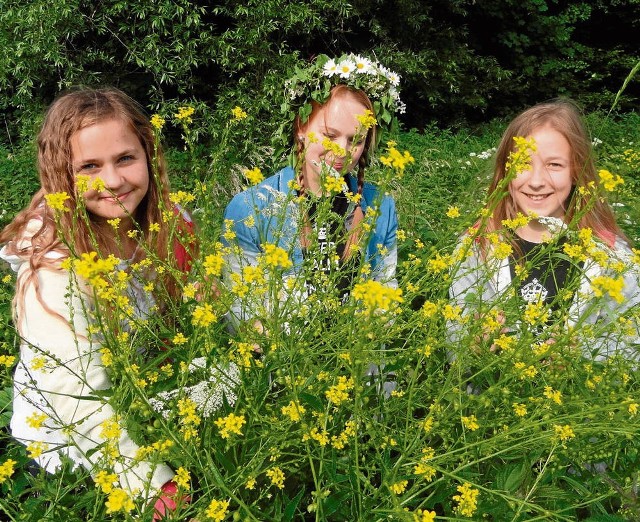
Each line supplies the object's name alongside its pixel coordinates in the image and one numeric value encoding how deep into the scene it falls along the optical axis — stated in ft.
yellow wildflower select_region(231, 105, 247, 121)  5.43
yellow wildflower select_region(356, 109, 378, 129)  4.65
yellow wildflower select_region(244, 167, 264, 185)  4.62
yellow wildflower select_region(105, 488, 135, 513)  2.70
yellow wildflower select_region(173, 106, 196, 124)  4.88
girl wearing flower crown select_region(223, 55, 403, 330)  7.41
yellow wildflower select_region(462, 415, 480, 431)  3.53
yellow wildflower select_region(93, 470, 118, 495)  2.84
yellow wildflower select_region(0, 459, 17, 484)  3.20
